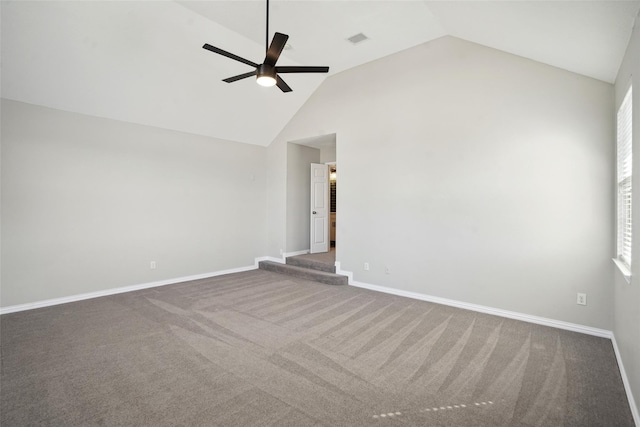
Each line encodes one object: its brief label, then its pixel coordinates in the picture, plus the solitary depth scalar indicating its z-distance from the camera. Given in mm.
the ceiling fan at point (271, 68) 2547
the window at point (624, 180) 2425
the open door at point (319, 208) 6961
